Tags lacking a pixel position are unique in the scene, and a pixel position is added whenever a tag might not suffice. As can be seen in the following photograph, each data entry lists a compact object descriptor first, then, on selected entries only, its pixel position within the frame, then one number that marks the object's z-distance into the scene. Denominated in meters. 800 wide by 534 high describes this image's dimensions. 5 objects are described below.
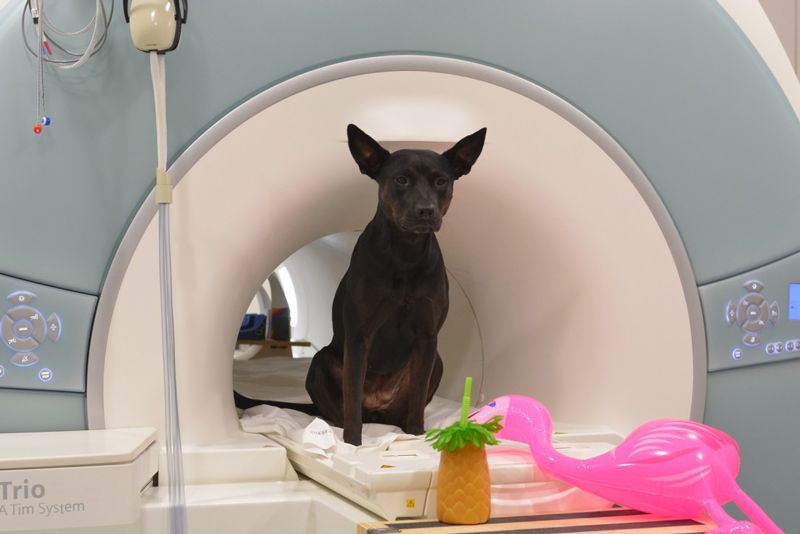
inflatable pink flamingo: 1.25
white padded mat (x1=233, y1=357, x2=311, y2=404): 2.47
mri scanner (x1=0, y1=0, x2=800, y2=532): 1.52
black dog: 1.65
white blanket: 1.63
